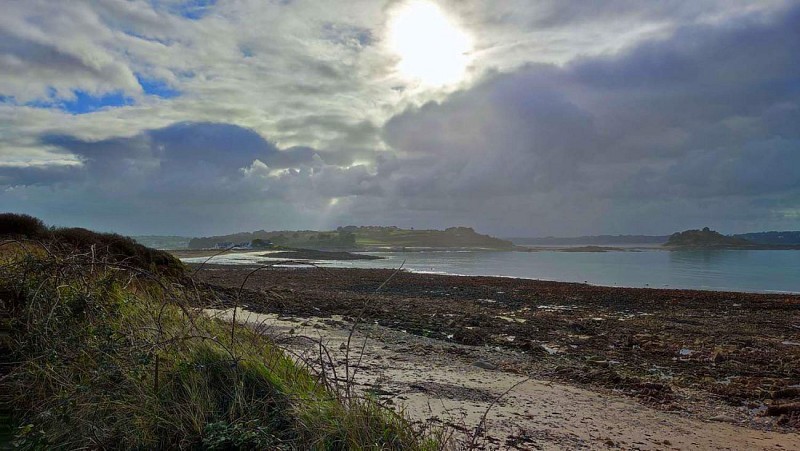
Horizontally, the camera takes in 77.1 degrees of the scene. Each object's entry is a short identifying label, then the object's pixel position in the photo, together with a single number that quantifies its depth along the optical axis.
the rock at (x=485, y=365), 9.15
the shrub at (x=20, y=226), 12.35
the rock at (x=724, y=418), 6.73
